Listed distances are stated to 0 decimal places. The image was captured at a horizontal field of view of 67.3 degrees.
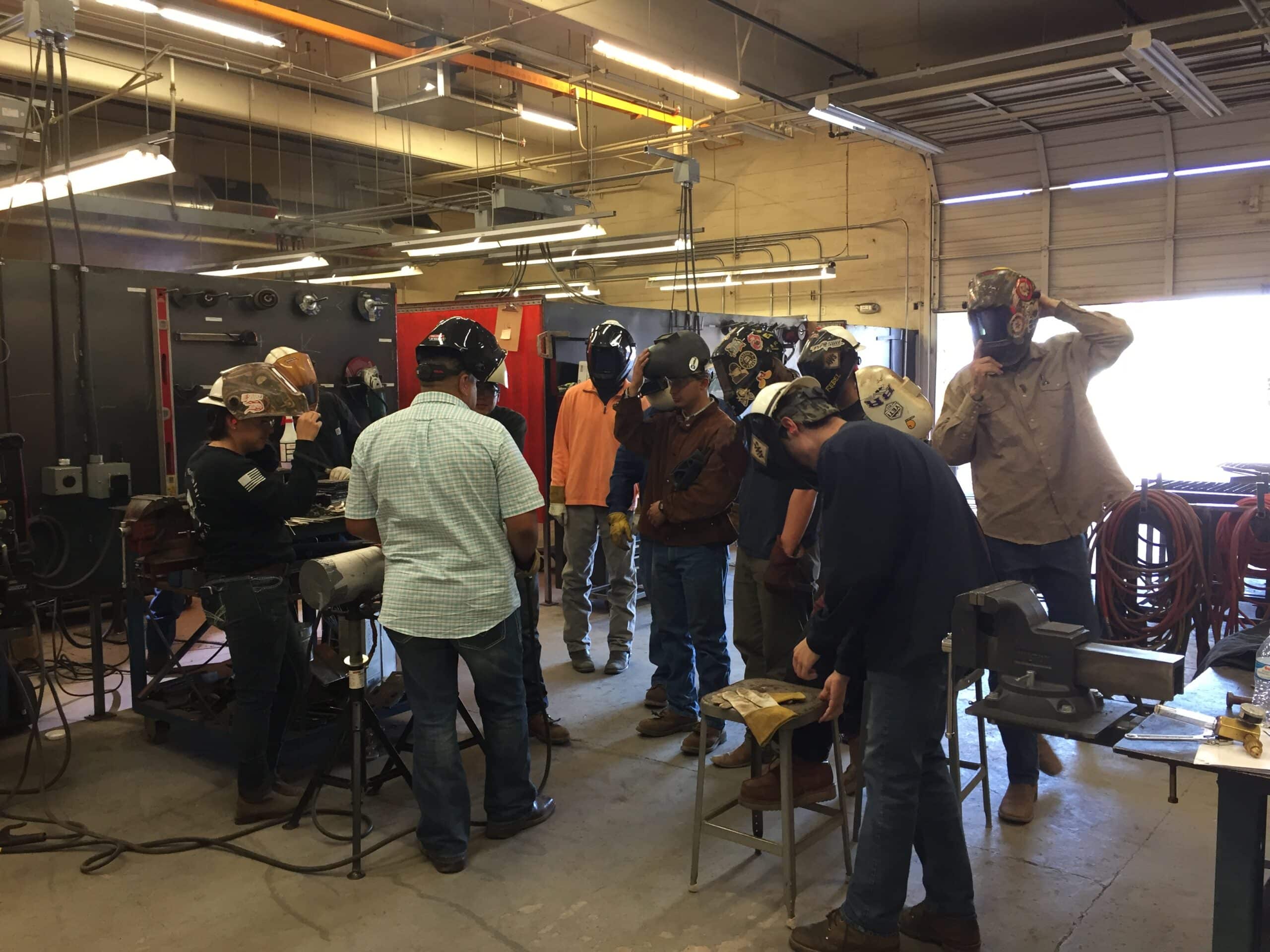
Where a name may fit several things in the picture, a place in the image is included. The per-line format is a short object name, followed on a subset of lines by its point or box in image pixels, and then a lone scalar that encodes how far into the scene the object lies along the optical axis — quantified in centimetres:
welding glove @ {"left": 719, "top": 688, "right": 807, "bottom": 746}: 270
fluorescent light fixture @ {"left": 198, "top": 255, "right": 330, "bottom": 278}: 885
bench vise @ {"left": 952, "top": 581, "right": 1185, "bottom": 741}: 182
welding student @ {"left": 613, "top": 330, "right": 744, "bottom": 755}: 384
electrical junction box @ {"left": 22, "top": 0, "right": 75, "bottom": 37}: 325
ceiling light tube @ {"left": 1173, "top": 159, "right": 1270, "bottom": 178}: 856
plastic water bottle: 206
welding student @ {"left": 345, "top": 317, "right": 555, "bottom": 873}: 294
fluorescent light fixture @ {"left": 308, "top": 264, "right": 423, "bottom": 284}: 1018
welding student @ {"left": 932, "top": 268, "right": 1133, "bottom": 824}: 339
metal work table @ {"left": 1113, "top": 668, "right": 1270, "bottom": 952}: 172
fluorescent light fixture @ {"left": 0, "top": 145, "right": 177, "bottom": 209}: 486
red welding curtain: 691
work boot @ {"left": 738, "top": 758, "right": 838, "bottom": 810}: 300
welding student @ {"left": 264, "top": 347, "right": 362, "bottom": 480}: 593
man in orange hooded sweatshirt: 532
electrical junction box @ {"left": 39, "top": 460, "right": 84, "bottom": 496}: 443
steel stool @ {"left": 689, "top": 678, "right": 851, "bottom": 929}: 273
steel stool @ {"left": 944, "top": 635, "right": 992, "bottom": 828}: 214
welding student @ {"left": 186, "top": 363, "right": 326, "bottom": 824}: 333
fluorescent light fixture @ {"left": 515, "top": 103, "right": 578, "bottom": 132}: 794
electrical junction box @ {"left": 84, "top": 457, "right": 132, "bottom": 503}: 444
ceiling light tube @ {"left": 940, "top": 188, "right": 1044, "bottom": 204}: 983
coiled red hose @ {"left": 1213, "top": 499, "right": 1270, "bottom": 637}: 483
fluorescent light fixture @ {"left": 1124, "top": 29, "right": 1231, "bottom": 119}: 579
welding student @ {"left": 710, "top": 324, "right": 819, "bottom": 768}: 344
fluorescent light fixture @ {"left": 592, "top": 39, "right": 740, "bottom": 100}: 591
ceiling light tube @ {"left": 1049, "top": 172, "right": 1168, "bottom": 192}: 911
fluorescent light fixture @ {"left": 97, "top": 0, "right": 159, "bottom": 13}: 481
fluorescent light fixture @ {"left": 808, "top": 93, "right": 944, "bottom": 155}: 670
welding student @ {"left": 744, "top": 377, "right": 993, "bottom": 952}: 230
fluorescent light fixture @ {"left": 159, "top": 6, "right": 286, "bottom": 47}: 495
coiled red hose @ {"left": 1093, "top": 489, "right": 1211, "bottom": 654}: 484
